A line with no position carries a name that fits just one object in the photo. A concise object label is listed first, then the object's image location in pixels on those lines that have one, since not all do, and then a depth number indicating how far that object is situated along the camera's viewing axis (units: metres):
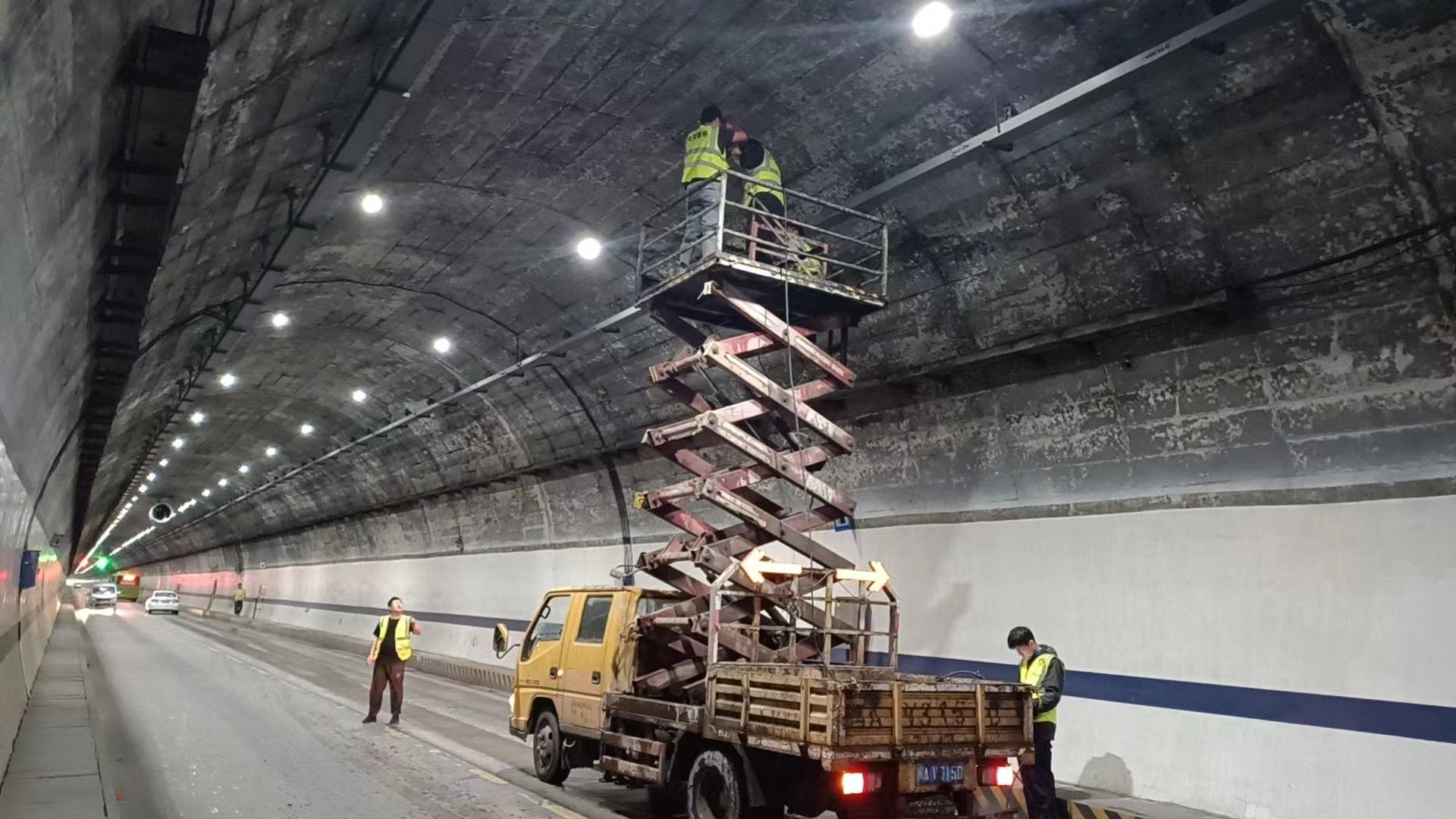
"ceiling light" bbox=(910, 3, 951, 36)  7.84
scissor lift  8.57
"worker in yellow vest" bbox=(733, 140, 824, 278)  9.76
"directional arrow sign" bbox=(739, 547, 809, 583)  8.20
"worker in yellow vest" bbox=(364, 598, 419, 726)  13.03
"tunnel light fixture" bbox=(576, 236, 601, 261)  13.30
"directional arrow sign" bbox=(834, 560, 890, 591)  8.46
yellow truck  6.19
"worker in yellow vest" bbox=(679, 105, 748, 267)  9.40
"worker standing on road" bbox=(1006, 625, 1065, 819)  7.68
